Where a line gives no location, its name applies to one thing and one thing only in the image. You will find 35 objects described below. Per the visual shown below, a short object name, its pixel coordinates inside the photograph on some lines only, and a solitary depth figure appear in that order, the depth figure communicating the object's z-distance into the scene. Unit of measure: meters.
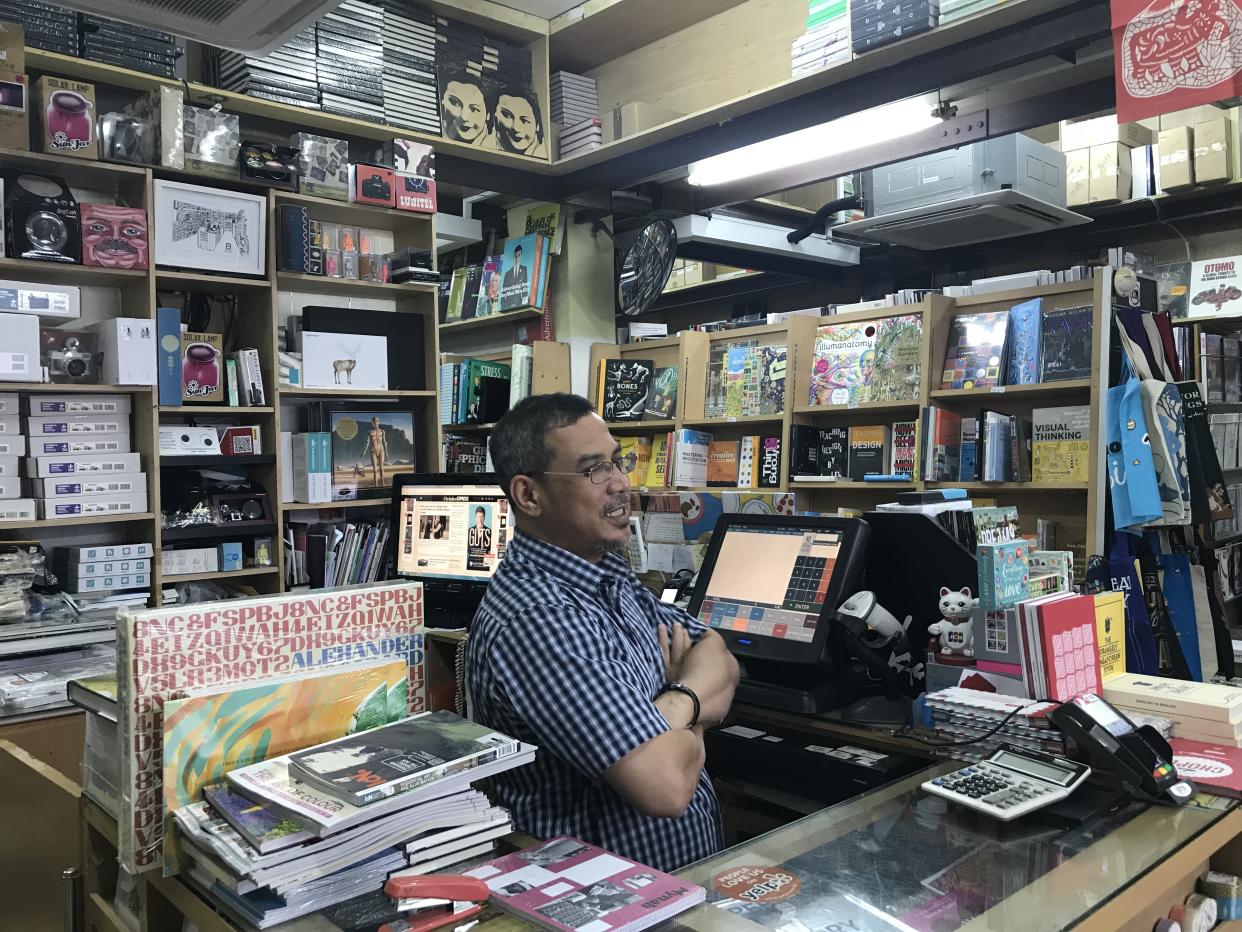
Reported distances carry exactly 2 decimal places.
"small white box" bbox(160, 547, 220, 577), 3.74
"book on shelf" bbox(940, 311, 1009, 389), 3.95
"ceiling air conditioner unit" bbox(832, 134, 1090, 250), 4.56
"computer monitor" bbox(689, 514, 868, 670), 2.10
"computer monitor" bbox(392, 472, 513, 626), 2.98
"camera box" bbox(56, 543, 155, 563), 3.49
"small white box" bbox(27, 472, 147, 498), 3.45
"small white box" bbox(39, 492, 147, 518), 3.44
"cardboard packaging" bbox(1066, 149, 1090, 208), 5.56
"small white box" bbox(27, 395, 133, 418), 3.48
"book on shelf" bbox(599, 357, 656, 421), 5.36
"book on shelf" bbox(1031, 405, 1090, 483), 3.66
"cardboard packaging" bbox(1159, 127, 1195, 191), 5.25
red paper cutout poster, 2.18
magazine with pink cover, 1.10
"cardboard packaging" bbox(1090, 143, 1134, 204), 5.46
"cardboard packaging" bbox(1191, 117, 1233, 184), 5.13
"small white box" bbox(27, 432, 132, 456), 3.44
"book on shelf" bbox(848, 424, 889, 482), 4.35
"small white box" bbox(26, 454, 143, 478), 3.44
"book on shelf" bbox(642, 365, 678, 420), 5.23
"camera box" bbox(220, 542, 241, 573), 3.88
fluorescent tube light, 4.00
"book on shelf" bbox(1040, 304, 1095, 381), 3.69
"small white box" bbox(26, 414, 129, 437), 3.45
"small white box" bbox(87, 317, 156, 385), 3.53
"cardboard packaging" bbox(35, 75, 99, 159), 3.41
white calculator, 1.44
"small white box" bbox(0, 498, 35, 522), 3.35
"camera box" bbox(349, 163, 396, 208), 4.21
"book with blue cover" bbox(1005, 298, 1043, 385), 3.85
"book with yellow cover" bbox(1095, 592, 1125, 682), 1.97
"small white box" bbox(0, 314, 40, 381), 3.29
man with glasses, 1.46
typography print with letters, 1.31
